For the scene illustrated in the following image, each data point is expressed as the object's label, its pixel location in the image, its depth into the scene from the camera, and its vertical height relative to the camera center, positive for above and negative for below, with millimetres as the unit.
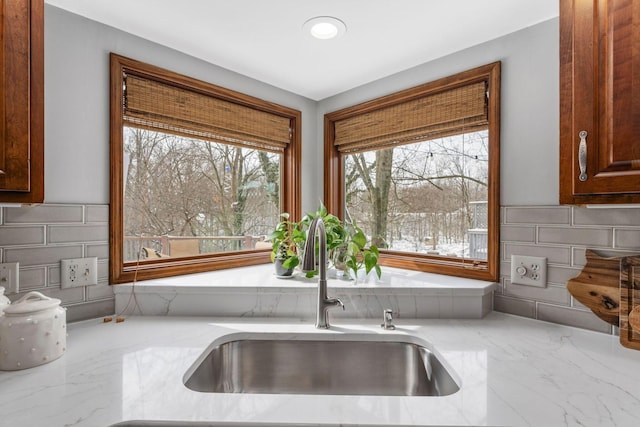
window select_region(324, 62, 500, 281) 1511 +228
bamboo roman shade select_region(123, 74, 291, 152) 1486 +501
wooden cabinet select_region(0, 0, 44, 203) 846 +296
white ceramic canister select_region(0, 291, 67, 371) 895 -341
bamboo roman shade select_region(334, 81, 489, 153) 1536 +493
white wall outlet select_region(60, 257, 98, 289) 1262 -235
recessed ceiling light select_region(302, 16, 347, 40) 1324 +776
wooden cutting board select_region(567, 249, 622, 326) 1140 -267
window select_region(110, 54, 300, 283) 1457 +218
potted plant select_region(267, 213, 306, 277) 1565 -196
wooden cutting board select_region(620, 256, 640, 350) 1068 -297
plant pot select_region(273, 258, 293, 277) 1604 -281
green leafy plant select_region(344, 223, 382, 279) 1443 -184
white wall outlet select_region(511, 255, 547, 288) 1312 -237
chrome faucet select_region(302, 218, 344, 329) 1220 -199
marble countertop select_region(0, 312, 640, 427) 696 -435
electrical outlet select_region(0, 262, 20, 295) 1141 -225
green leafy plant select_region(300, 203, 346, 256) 1535 -88
